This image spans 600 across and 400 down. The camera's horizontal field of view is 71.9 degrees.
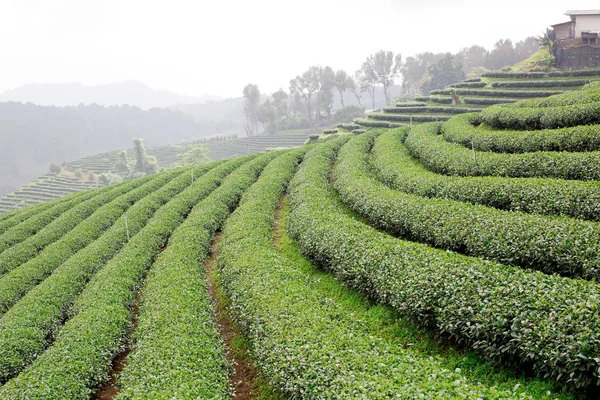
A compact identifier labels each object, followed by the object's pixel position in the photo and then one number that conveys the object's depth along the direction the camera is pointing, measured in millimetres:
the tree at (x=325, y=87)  144625
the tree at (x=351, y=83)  140375
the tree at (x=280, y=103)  161250
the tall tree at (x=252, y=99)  158375
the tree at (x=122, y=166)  115312
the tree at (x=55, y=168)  117625
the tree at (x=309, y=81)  146000
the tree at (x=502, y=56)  120250
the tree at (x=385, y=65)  130625
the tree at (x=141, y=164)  106488
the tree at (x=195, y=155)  100800
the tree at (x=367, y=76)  132875
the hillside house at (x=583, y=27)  53344
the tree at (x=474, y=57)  134250
